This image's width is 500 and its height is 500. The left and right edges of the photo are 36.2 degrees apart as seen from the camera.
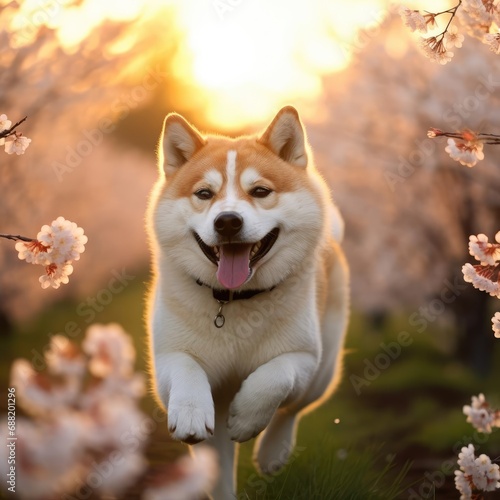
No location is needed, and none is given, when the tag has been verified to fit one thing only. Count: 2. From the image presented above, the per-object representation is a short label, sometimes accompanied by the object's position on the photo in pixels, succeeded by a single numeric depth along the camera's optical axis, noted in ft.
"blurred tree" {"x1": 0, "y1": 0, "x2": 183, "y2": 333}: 29.19
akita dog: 11.37
